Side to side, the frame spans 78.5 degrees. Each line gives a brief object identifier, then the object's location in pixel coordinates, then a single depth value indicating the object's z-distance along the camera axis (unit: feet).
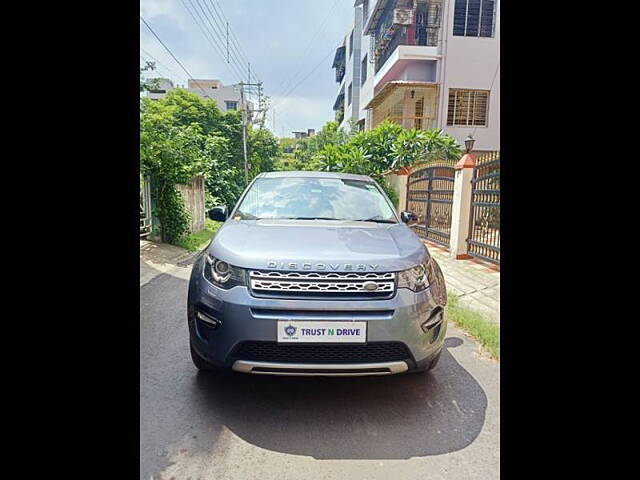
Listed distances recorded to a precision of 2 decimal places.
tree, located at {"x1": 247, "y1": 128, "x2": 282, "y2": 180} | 92.53
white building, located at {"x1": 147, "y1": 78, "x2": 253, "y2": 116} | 165.16
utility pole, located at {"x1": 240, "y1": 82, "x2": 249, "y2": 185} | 81.97
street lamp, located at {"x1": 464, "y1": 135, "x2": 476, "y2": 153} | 26.25
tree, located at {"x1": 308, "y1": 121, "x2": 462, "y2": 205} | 40.14
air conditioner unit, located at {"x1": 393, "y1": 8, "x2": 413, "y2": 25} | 51.53
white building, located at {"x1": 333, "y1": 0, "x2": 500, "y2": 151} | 49.90
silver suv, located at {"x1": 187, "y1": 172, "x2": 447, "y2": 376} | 6.99
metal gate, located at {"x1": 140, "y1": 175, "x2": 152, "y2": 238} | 25.39
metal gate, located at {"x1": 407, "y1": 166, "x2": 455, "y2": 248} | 26.08
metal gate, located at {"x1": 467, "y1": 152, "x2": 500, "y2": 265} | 20.11
